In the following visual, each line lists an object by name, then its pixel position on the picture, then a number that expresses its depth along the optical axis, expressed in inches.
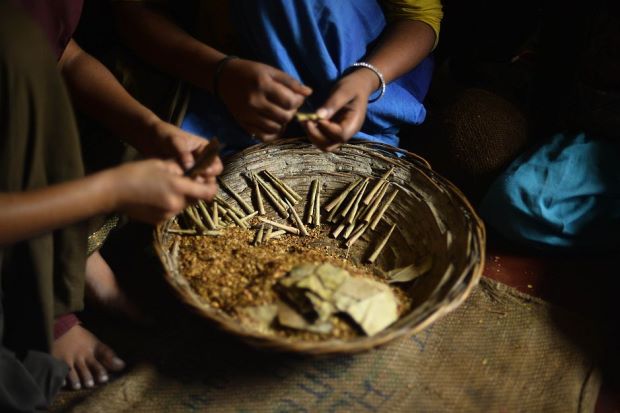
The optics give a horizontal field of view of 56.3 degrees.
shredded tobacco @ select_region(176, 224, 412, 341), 48.2
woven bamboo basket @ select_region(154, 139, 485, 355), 44.9
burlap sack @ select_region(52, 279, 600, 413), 50.5
